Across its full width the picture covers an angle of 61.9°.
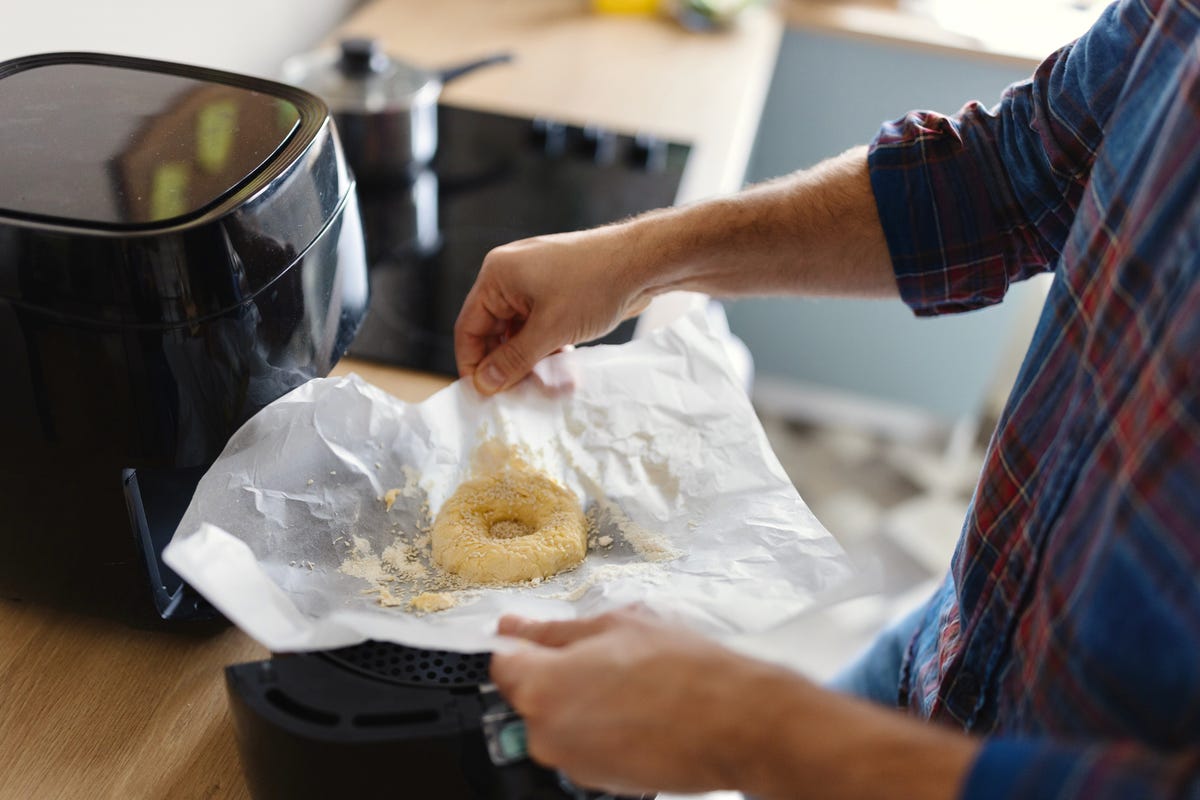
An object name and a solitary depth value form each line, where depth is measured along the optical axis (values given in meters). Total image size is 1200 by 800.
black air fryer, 0.62
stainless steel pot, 1.31
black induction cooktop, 1.11
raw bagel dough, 0.76
